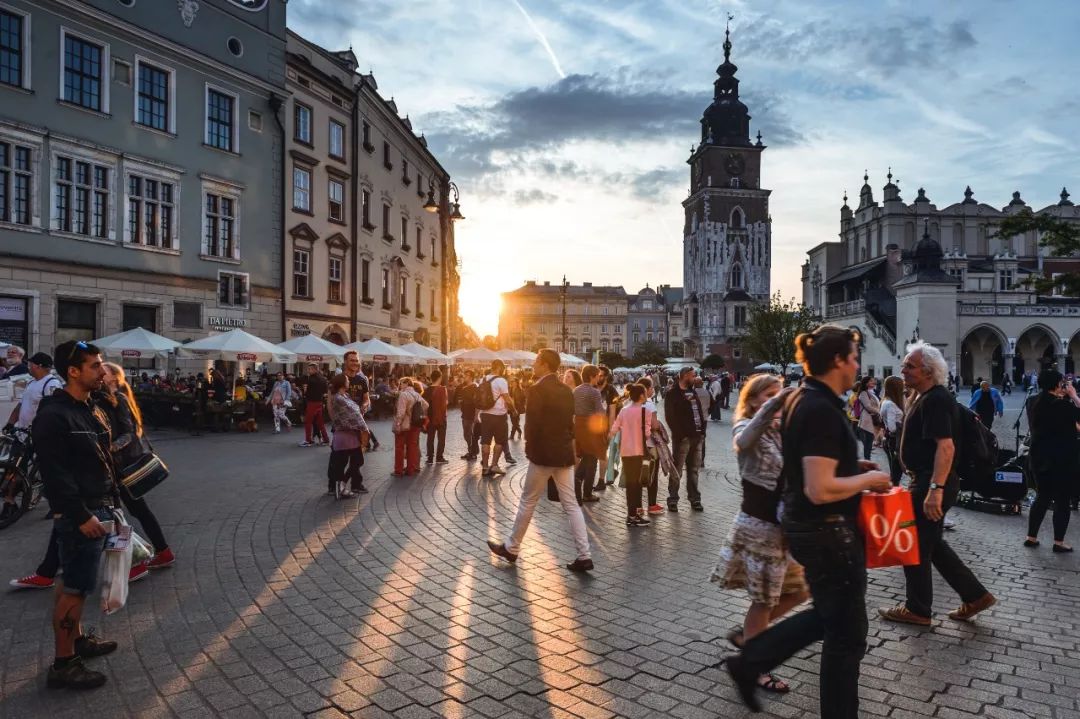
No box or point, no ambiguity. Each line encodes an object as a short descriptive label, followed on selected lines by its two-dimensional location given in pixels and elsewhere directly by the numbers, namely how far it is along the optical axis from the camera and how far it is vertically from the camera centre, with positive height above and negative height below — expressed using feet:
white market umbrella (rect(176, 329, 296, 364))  67.26 +1.08
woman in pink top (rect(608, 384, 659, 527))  29.89 -3.37
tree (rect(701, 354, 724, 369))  286.46 +0.36
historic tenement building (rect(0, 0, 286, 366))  70.13 +20.71
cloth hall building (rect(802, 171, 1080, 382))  156.04 +19.40
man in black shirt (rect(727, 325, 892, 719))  11.28 -2.19
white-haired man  17.17 -2.69
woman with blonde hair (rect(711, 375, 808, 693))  14.16 -3.57
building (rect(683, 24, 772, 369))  342.64 +62.86
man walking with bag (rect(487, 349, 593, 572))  22.90 -2.85
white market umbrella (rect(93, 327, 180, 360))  65.10 +1.35
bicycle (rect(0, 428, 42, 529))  27.37 -4.29
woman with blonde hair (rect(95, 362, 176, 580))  20.89 -2.32
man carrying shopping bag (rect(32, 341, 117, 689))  14.03 -2.72
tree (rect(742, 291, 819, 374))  180.14 +8.20
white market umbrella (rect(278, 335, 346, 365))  75.19 +1.19
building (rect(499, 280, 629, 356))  432.66 +25.27
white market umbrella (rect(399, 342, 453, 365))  92.79 +0.82
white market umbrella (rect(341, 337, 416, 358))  86.02 +1.02
